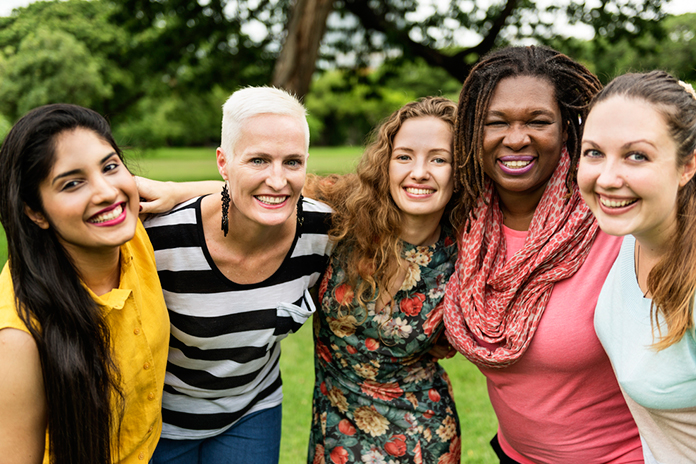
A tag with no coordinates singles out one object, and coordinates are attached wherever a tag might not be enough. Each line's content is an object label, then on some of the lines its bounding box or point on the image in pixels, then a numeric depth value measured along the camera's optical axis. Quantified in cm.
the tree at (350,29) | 1016
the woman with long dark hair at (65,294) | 187
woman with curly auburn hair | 277
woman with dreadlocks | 236
